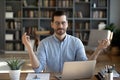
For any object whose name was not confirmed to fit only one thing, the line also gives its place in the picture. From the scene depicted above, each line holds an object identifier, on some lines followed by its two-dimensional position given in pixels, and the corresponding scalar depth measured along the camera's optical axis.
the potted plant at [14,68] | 1.98
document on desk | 2.01
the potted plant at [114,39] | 7.38
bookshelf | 7.74
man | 2.48
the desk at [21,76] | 2.11
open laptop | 1.94
